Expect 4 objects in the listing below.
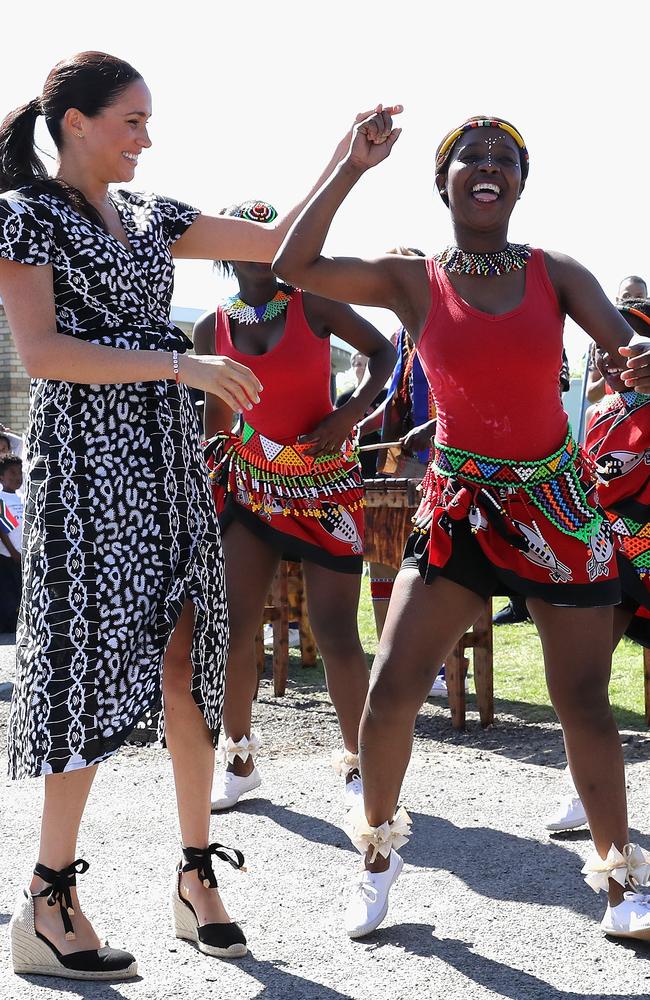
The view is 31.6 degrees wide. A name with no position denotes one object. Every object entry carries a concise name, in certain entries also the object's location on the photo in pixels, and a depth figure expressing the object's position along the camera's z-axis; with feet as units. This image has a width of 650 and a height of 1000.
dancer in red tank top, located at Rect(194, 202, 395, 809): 15.25
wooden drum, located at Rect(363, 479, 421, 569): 19.43
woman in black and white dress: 9.39
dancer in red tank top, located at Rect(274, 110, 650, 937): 10.36
